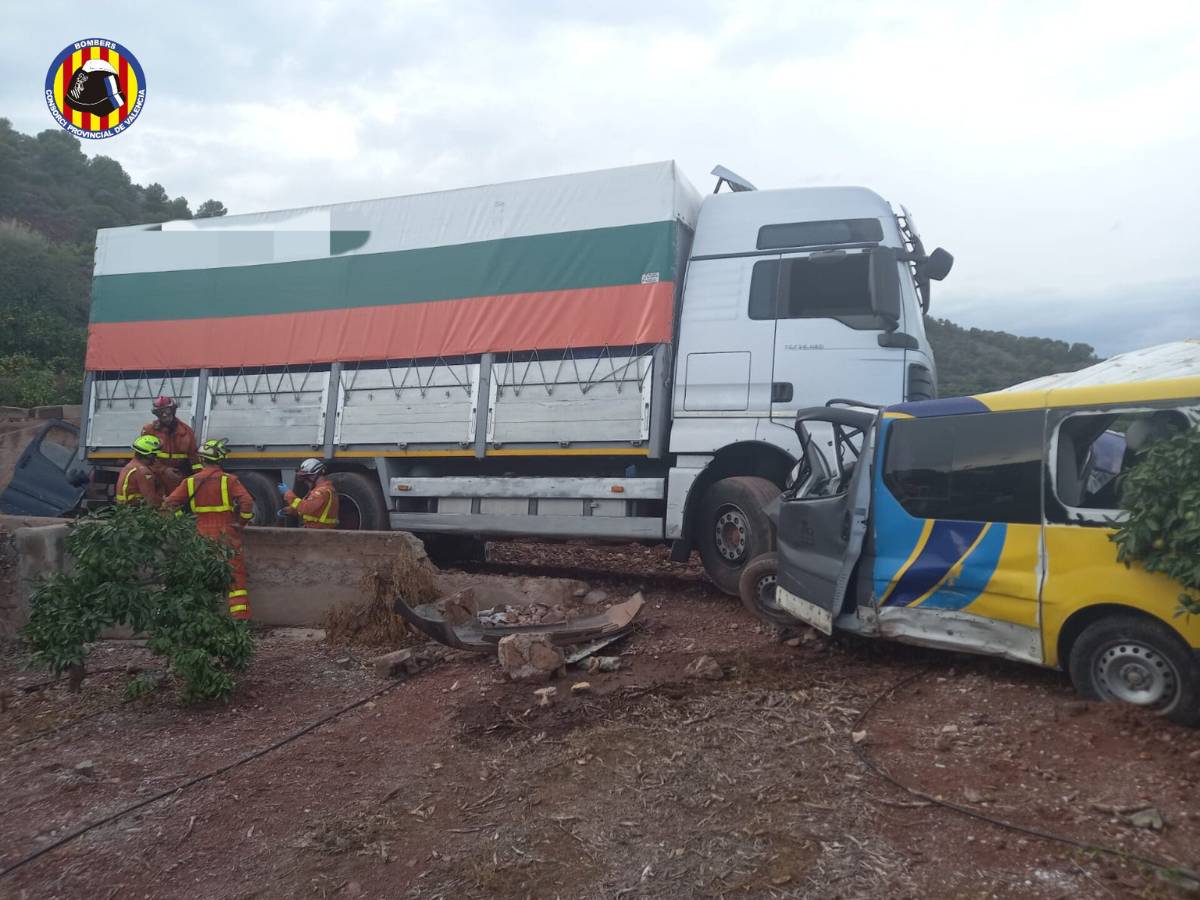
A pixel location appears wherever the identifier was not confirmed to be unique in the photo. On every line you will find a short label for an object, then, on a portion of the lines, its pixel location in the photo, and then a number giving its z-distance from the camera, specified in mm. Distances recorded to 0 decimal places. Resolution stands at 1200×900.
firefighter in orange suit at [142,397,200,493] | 8414
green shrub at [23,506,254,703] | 5152
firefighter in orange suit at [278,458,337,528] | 8133
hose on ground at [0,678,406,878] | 3592
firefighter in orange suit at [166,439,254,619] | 7035
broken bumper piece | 6082
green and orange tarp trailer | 7867
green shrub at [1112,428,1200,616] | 3914
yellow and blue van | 4227
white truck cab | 7109
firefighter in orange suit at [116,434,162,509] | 7383
